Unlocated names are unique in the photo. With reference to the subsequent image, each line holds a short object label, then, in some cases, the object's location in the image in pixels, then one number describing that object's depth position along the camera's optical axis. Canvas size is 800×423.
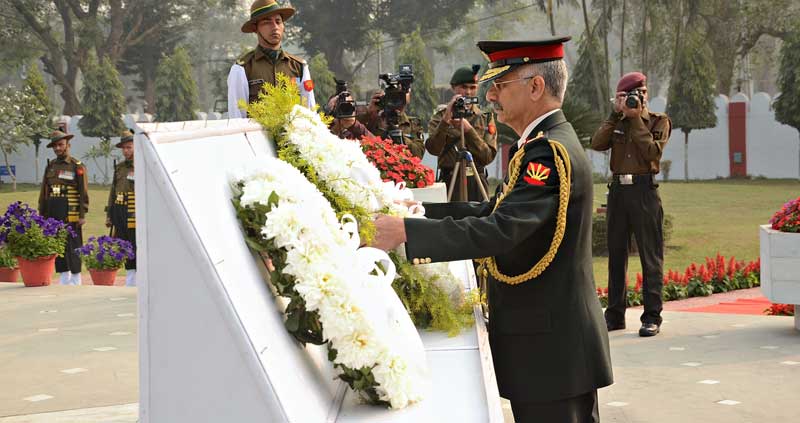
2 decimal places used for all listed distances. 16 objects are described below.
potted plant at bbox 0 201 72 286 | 10.55
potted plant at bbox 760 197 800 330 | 7.02
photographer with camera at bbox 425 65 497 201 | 7.56
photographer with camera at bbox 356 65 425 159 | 7.97
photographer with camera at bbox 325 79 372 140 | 7.39
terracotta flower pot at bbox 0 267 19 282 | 11.95
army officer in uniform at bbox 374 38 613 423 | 2.60
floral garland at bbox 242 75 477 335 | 3.05
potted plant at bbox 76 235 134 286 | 11.29
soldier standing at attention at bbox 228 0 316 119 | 6.05
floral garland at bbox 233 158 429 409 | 2.11
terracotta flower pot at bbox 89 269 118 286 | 11.55
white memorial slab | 1.86
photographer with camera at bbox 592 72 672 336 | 7.38
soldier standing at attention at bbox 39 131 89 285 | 12.51
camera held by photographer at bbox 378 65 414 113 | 7.98
